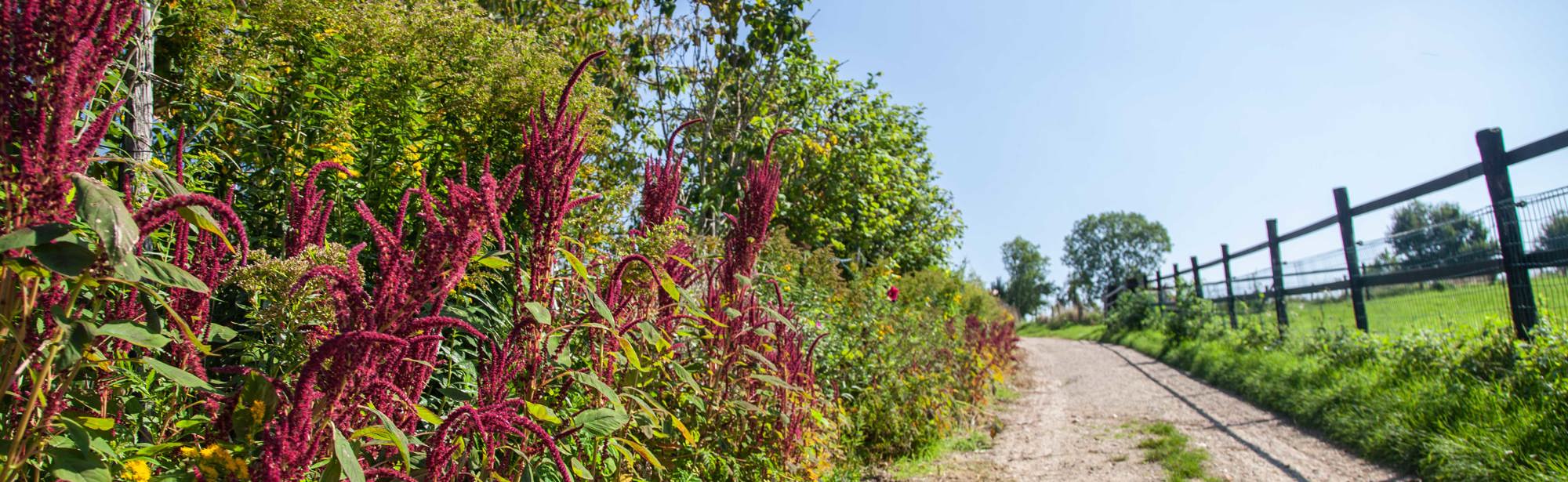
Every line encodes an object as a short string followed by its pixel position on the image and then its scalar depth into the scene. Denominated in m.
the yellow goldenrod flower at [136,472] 1.10
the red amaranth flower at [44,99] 0.84
